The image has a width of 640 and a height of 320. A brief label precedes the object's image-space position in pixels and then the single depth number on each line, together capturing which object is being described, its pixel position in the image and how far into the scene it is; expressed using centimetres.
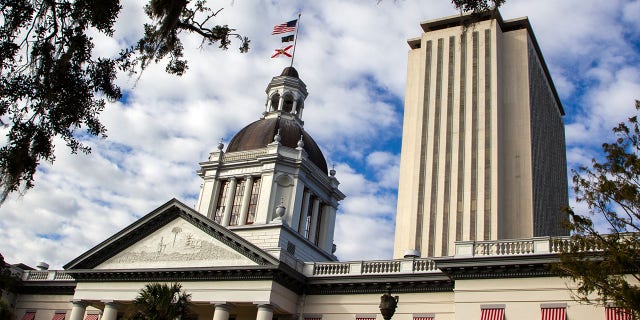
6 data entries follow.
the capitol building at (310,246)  2727
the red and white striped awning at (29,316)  4016
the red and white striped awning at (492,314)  2655
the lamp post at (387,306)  1862
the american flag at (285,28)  4772
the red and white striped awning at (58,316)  3884
